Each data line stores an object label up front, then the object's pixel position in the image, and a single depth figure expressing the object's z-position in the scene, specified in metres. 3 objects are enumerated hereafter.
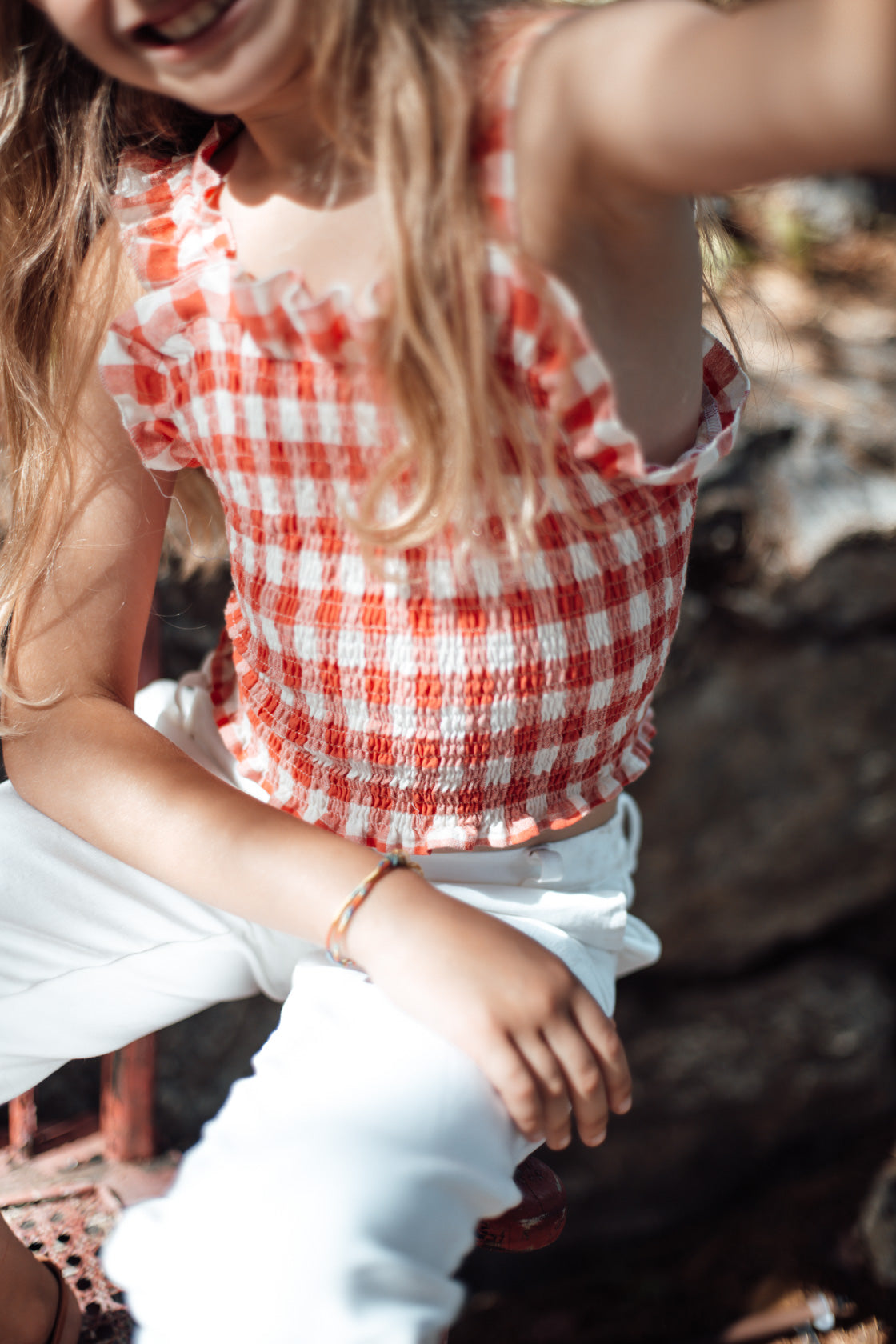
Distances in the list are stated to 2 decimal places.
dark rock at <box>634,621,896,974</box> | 1.30
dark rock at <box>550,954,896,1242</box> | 1.51
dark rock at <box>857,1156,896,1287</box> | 1.23
